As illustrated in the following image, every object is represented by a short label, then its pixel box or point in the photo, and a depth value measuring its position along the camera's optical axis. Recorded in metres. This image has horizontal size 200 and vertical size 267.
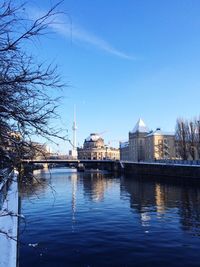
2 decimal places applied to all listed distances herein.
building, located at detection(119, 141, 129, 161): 92.80
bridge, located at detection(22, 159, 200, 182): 35.00
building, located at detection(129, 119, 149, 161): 82.60
